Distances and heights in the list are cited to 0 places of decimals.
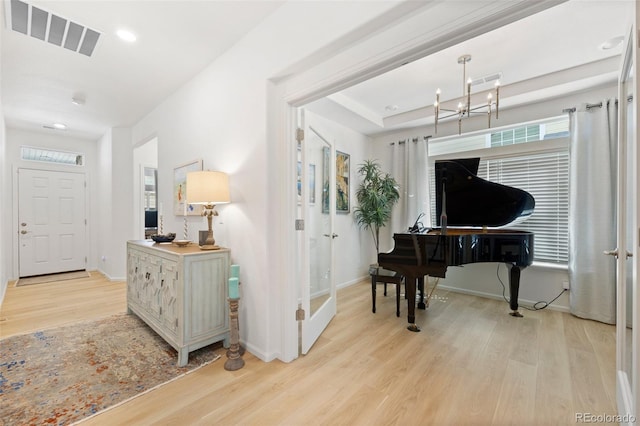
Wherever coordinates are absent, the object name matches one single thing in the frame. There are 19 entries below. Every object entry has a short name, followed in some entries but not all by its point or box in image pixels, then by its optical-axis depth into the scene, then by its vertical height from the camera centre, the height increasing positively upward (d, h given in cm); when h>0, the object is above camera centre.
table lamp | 230 +20
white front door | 484 -20
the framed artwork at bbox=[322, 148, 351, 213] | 430 +48
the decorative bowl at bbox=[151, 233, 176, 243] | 284 -29
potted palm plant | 441 +20
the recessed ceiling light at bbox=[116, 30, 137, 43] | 231 +155
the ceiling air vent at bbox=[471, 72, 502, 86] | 308 +156
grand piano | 266 -28
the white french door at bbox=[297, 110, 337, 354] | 233 -21
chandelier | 263 +155
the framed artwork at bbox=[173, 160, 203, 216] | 304 +24
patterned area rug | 162 -119
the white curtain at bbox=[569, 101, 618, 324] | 290 -1
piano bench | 308 -80
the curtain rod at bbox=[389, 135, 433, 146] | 431 +118
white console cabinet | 207 -71
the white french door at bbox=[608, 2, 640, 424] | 106 -18
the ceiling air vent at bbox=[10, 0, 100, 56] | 208 +155
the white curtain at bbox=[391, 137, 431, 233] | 432 +49
